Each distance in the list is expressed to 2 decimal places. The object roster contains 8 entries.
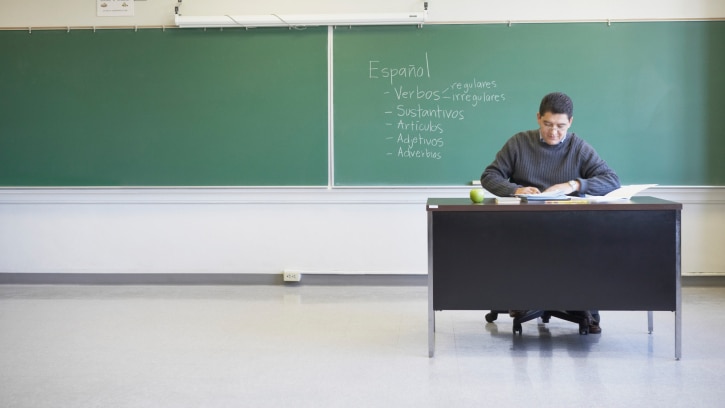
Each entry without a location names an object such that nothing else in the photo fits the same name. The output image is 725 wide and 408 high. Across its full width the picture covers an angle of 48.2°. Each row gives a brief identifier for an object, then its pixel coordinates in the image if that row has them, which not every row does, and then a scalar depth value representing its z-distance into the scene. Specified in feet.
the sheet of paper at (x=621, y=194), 14.32
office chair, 15.60
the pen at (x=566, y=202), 13.75
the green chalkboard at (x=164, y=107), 21.44
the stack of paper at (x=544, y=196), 14.20
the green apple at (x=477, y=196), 14.35
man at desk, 14.82
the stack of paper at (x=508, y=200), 14.07
